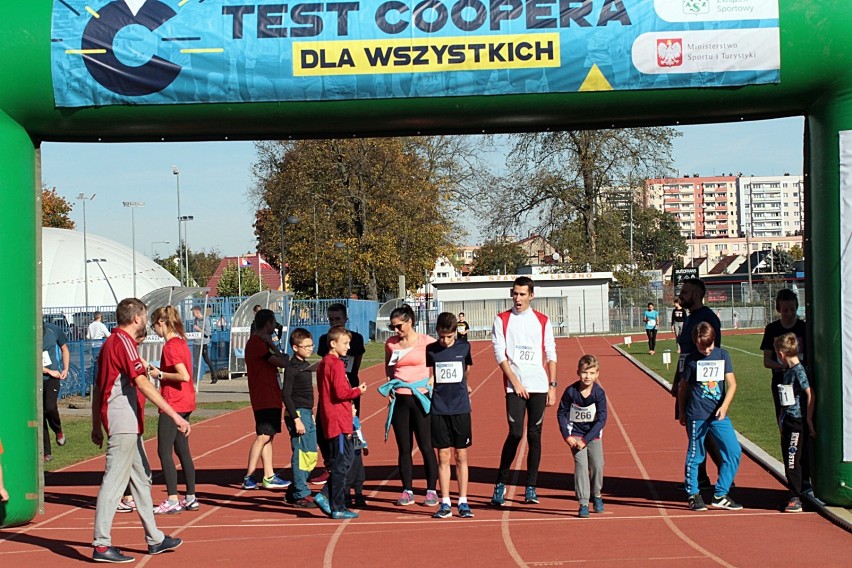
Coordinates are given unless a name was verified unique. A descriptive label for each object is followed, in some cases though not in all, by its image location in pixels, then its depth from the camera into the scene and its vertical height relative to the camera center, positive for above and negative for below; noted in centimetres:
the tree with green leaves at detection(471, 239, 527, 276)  10994 +192
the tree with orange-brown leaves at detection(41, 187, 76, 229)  9119 +595
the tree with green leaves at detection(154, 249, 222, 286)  15738 +263
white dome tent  8331 +91
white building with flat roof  6378 -121
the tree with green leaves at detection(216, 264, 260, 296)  11721 -8
